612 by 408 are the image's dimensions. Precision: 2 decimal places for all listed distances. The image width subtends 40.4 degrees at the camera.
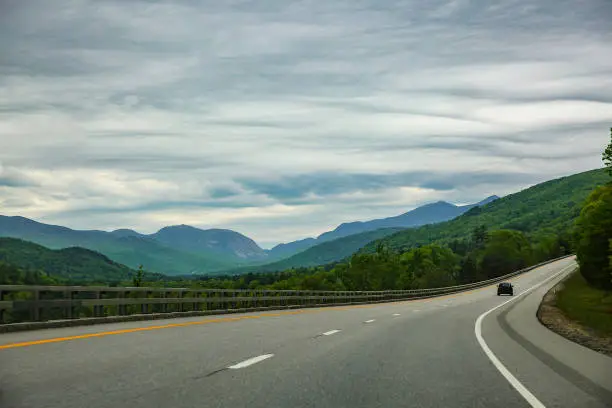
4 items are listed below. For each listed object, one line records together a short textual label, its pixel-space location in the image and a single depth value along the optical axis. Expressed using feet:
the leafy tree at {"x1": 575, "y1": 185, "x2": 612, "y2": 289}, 302.86
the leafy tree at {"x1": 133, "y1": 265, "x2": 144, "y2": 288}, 302.33
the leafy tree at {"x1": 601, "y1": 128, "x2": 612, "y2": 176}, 282.15
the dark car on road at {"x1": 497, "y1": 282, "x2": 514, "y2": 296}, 267.80
